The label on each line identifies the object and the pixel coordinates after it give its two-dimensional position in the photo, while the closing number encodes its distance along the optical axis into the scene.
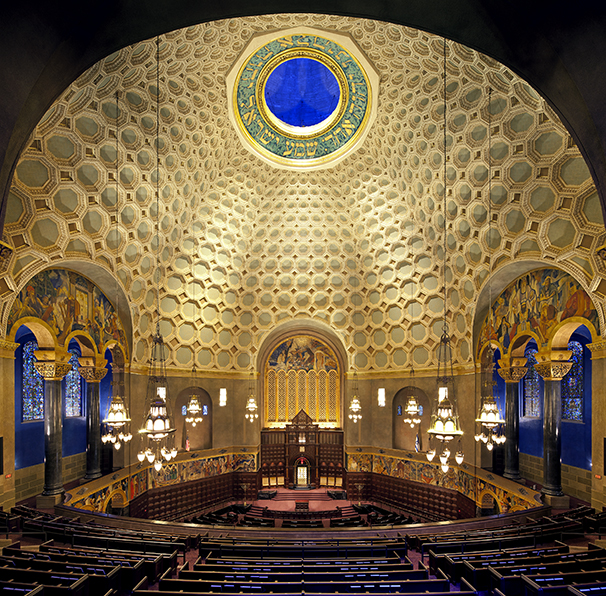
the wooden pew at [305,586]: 7.07
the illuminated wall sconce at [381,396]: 25.09
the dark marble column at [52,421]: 15.56
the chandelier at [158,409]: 10.12
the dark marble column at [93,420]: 18.84
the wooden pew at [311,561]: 9.09
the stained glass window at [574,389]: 18.94
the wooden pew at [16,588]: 6.17
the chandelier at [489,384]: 10.70
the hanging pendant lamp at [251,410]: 25.61
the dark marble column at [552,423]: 15.30
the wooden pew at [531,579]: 6.96
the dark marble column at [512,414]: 18.62
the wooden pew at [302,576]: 7.83
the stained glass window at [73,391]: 22.08
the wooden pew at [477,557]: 8.41
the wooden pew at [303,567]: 8.48
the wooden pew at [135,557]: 8.41
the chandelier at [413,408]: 19.64
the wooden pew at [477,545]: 10.22
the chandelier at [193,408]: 19.67
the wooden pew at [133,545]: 10.24
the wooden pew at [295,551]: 10.45
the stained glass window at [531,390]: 21.47
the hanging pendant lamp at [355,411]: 24.65
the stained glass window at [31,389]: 19.38
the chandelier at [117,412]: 10.74
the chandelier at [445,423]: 9.70
